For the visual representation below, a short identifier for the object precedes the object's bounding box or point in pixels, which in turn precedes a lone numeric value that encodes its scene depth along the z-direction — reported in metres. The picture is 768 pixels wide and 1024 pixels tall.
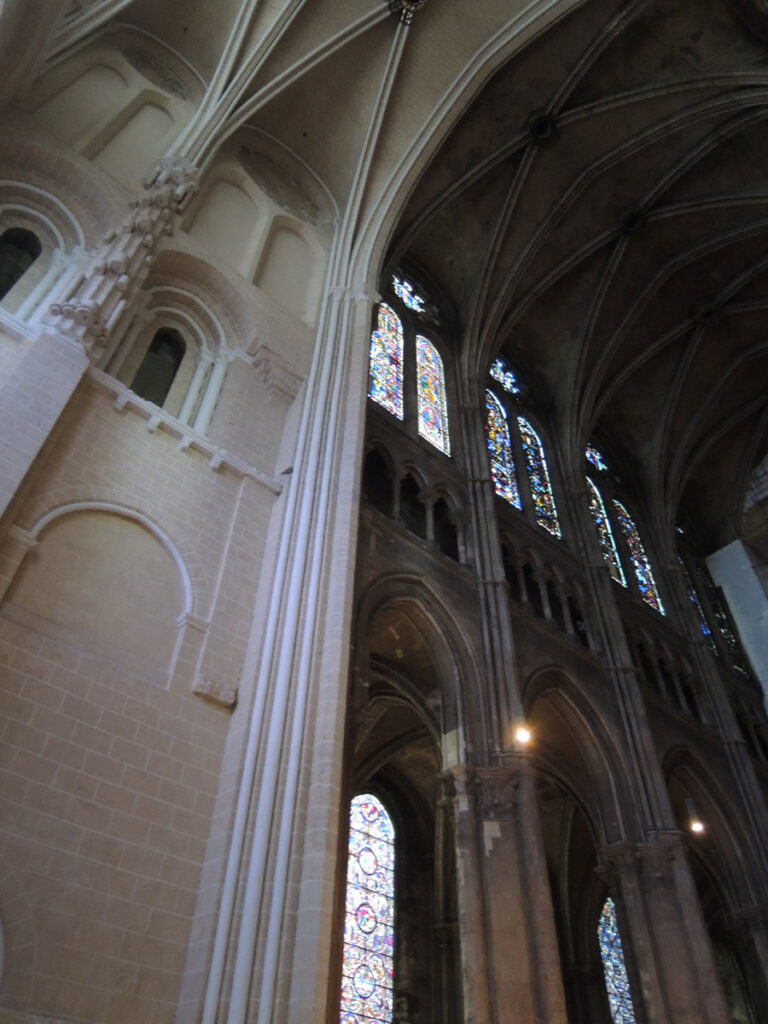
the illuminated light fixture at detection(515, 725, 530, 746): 8.83
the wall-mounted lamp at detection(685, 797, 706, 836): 11.61
